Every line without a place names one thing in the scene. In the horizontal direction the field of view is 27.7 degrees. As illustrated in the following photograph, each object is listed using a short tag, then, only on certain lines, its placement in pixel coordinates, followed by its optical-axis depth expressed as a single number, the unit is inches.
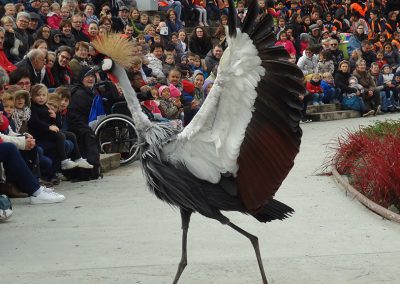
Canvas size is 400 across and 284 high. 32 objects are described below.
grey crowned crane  203.3
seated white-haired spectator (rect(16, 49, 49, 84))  422.0
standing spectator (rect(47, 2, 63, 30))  580.7
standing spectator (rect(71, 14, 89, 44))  549.7
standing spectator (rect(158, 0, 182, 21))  816.2
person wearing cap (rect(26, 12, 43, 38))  534.2
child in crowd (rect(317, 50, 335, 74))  724.0
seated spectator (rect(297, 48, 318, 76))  725.9
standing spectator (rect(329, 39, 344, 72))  762.8
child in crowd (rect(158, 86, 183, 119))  487.5
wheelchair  438.6
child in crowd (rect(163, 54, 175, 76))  583.5
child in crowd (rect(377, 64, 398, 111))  736.3
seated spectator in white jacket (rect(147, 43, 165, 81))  557.3
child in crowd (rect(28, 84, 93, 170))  379.2
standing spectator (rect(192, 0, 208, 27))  861.2
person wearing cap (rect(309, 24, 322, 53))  823.7
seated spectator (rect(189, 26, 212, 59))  708.7
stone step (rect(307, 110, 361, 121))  687.1
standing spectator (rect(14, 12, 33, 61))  490.9
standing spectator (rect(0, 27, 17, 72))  430.6
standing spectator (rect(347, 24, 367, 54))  854.5
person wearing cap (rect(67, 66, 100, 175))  409.1
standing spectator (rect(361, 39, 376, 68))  815.7
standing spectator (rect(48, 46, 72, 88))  458.3
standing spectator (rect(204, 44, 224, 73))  629.9
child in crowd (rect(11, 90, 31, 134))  360.6
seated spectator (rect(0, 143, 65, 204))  324.2
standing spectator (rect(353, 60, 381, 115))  721.6
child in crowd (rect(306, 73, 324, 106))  691.4
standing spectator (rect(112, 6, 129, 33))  666.8
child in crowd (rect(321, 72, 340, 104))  710.5
